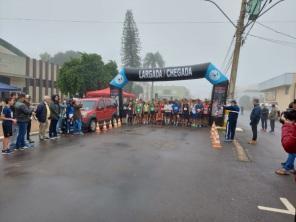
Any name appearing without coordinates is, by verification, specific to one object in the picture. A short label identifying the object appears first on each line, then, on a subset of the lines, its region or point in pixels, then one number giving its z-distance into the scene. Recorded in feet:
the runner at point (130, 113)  46.72
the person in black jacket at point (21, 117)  22.34
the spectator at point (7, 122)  20.62
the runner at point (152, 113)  46.54
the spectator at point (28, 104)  24.60
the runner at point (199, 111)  43.54
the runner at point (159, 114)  46.46
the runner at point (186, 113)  44.28
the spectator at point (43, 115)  26.54
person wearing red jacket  13.84
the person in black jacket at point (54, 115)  28.76
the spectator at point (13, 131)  22.08
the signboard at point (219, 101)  41.39
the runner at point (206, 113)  43.95
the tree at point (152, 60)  185.62
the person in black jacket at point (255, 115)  28.50
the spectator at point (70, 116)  32.08
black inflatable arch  41.55
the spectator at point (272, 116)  43.62
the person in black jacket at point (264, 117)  45.28
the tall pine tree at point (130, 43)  153.03
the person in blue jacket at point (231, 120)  28.61
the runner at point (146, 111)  46.50
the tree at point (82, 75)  76.15
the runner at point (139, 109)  46.32
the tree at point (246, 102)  220.01
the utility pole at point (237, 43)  38.59
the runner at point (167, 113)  45.58
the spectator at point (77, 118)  32.33
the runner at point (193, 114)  43.99
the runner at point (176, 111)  44.95
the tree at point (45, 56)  249.43
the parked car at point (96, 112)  35.17
